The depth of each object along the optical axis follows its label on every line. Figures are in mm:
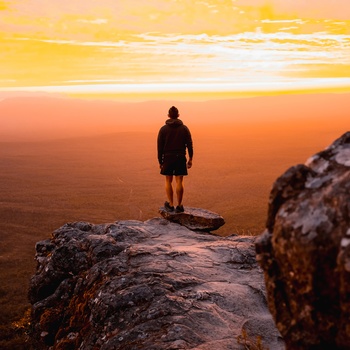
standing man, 10312
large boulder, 2592
